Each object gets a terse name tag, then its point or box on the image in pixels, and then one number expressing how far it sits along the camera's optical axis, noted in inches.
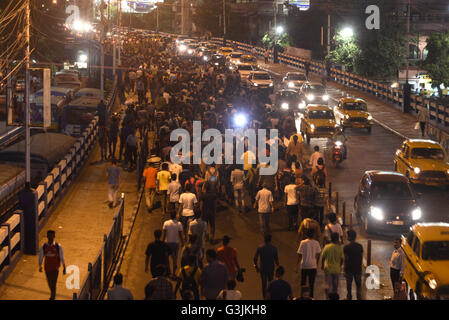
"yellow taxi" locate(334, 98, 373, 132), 1551.4
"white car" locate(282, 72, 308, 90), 2176.6
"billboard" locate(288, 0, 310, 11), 4983.8
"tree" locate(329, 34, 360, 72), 2760.8
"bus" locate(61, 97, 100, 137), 1536.7
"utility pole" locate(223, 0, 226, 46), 3967.8
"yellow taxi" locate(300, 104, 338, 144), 1397.6
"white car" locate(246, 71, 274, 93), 2098.9
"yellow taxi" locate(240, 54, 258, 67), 2719.0
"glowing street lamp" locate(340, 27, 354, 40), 2753.2
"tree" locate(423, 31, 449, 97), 2153.1
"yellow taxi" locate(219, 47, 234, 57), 3130.9
